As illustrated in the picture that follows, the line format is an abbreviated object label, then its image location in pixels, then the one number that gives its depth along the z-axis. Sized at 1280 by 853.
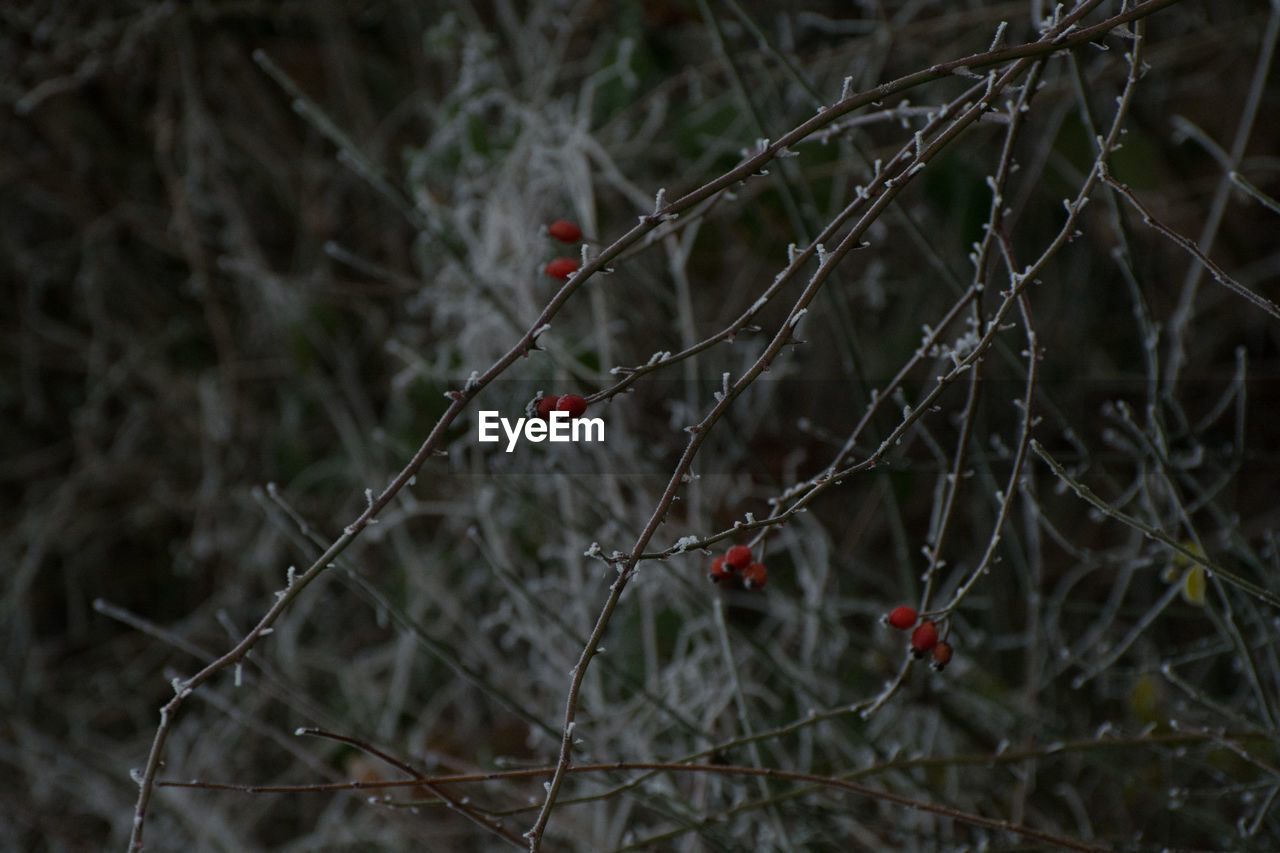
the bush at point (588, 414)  1.65
